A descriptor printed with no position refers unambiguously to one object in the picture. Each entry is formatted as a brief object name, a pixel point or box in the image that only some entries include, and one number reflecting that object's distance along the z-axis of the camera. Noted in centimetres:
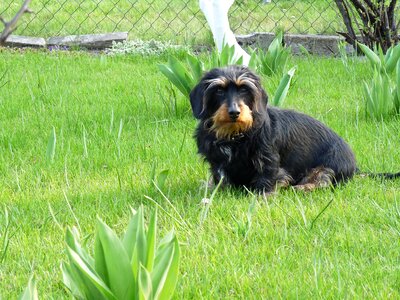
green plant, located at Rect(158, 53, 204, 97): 757
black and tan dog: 588
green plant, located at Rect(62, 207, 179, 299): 293
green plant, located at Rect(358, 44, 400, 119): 714
